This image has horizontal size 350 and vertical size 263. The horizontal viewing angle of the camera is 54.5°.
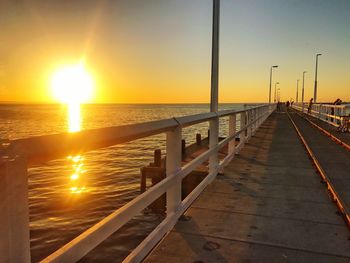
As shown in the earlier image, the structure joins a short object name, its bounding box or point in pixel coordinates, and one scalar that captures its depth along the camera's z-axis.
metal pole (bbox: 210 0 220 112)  6.72
